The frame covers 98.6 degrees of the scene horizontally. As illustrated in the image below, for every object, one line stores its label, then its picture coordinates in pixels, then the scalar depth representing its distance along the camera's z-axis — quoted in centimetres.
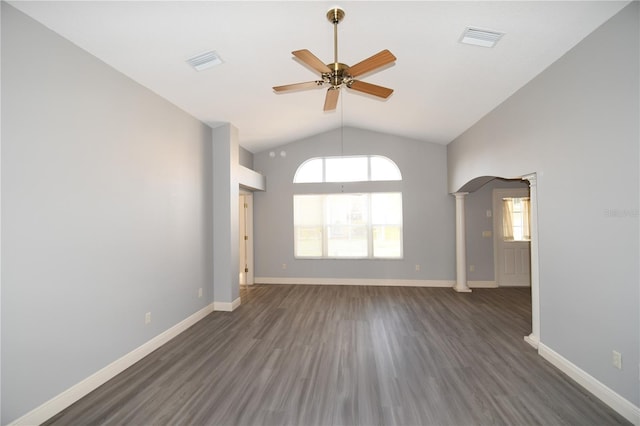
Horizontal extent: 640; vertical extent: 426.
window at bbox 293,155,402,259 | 631
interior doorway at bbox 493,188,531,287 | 595
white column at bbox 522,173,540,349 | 314
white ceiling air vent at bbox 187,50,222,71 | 282
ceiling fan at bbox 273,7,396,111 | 215
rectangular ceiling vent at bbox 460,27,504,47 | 248
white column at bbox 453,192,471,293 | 568
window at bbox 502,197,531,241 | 600
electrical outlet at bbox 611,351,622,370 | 210
